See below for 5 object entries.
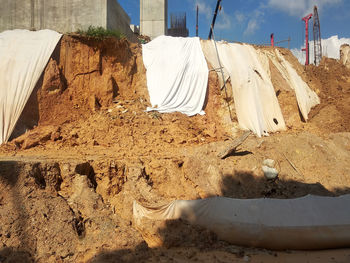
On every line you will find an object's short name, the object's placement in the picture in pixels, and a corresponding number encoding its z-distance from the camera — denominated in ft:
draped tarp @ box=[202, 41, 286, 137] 27.14
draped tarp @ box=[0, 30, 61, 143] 21.20
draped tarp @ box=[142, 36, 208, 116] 26.43
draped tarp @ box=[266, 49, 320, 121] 31.36
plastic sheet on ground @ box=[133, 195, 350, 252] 10.85
